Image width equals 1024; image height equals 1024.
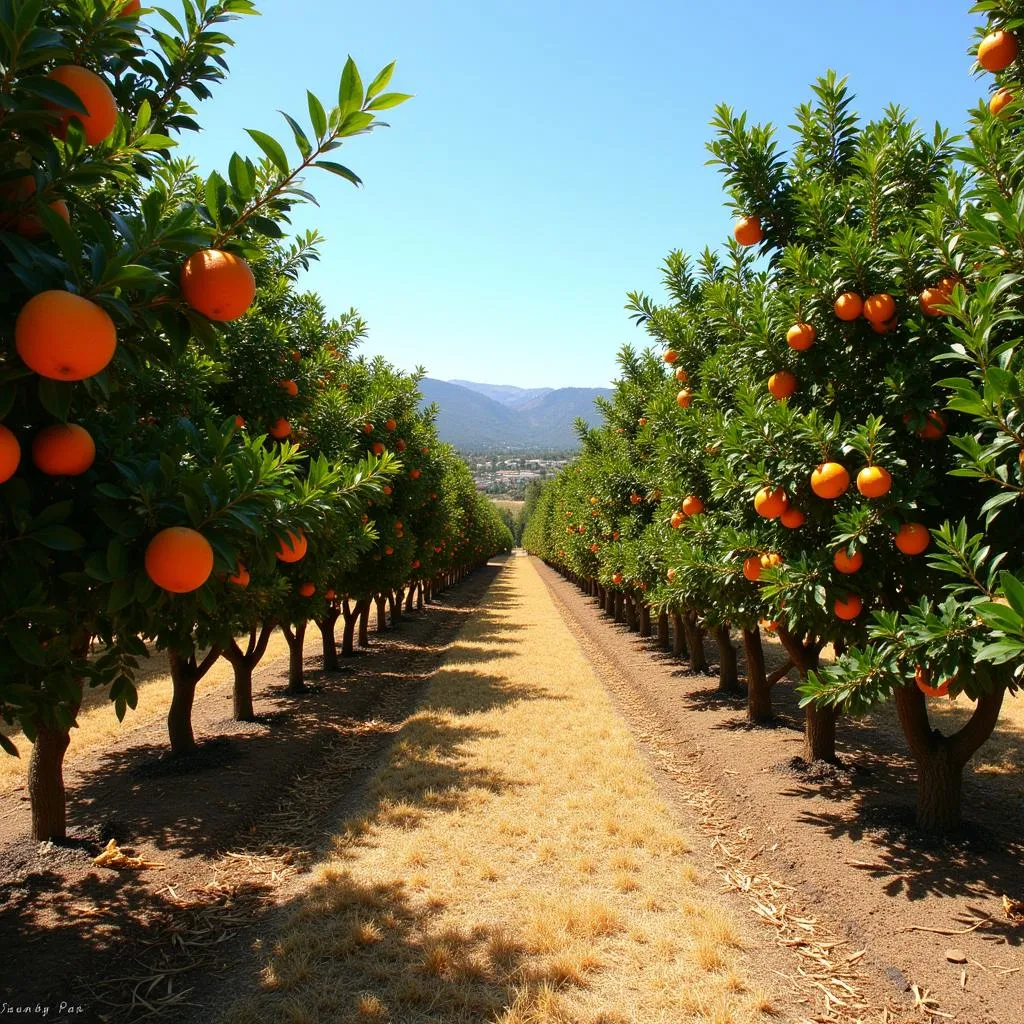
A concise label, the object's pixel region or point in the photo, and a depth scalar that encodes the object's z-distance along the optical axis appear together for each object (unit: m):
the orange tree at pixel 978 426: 3.13
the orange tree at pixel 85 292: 2.00
